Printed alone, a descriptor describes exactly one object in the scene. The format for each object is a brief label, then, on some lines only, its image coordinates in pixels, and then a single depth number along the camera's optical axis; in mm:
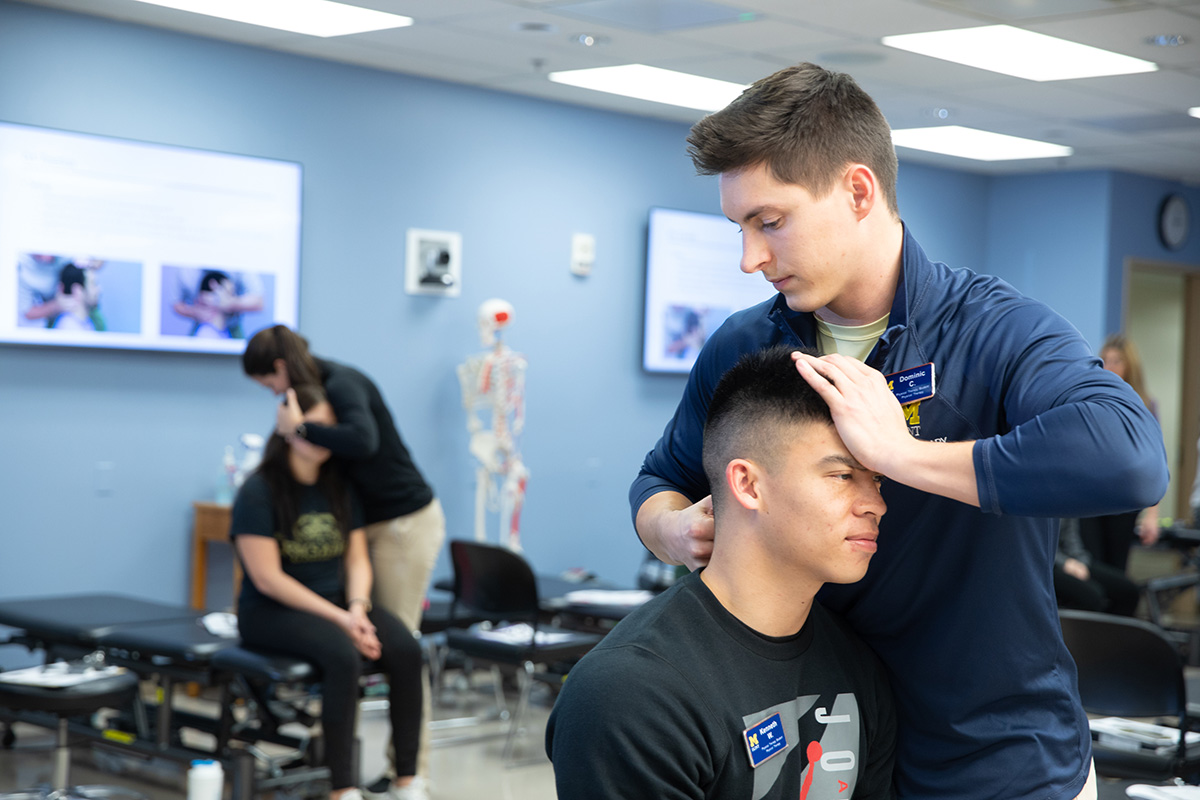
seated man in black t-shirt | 1428
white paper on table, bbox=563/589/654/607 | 5051
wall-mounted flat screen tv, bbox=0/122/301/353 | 5086
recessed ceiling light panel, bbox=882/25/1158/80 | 5289
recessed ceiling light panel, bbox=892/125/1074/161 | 7574
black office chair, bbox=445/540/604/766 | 4672
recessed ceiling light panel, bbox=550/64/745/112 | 6172
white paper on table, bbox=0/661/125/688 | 3766
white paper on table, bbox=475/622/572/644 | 4754
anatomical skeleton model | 6227
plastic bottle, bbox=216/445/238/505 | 5605
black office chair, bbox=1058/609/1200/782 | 3275
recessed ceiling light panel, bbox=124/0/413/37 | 5090
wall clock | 9047
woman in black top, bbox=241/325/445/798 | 4129
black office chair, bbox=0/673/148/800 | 3729
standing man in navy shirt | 1394
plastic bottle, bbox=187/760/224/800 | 3258
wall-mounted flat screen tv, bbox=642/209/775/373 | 7277
